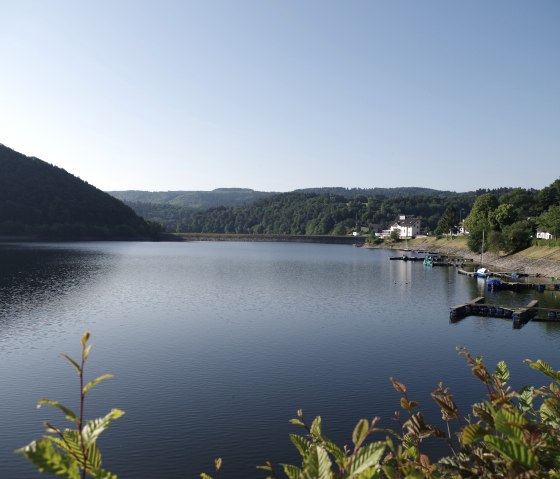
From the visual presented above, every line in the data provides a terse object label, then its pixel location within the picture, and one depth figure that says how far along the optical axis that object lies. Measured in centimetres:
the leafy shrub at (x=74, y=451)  283
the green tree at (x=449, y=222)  19075
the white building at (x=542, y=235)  13894
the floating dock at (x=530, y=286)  7662
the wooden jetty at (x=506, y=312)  5196
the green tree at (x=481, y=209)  14011
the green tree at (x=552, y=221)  9969
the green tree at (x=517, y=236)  11325
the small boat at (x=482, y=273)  9344
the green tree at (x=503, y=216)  12788
